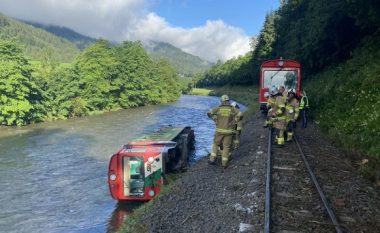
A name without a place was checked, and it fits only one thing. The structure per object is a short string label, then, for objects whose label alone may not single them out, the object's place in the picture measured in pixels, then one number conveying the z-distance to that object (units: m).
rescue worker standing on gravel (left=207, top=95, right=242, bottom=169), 13.59
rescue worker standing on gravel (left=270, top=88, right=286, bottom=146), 16.11
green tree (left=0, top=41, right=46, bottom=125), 40.78
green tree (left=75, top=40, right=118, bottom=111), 57.94
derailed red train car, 14.88
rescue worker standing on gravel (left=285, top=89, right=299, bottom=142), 16.69
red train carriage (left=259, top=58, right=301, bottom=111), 25.78
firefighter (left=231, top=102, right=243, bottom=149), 13.85
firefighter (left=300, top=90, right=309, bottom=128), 22.62
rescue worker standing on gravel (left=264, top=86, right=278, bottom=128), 16.53
